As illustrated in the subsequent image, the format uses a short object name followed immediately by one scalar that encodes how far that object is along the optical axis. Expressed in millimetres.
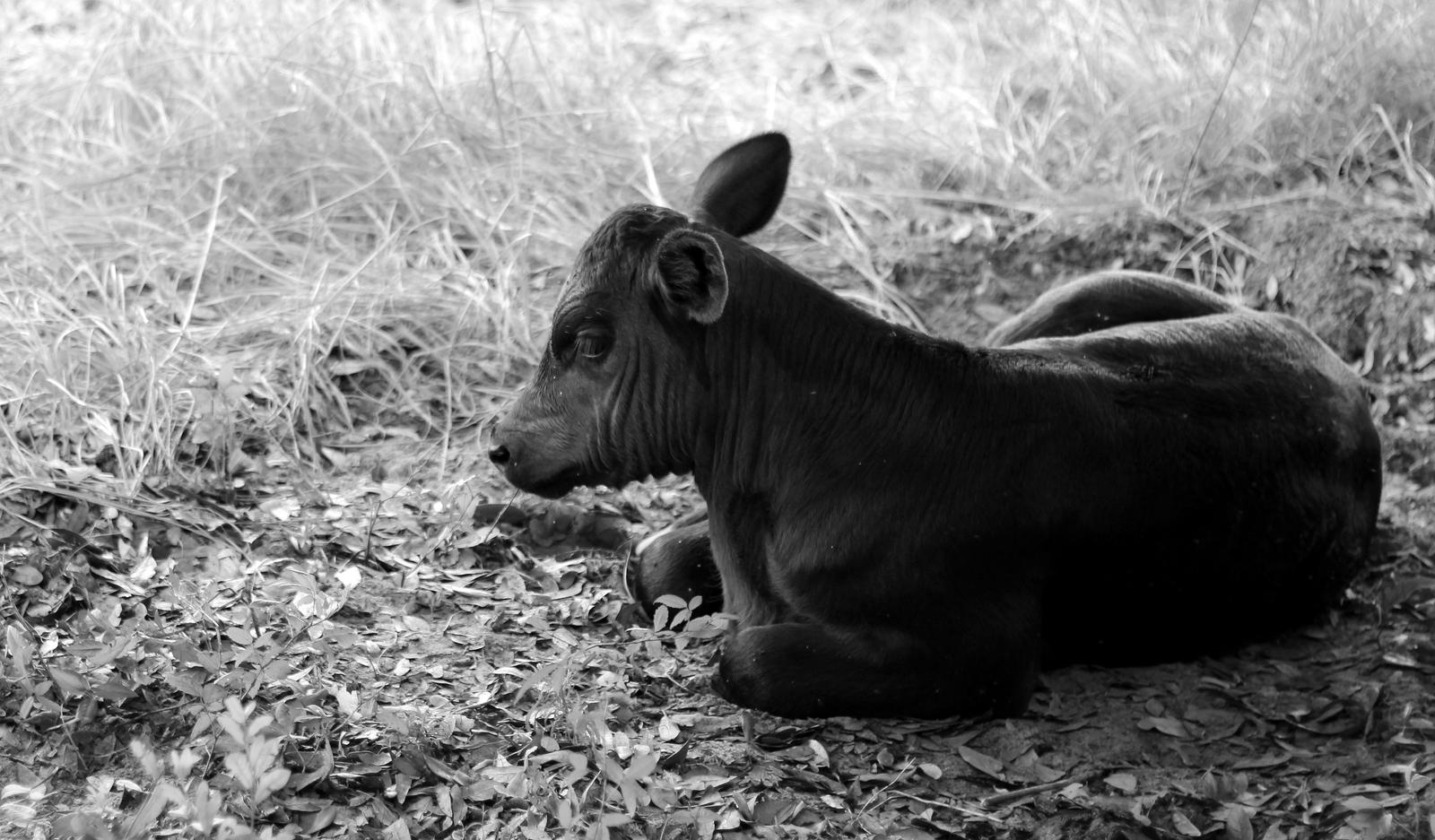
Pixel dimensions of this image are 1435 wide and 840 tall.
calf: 9617
